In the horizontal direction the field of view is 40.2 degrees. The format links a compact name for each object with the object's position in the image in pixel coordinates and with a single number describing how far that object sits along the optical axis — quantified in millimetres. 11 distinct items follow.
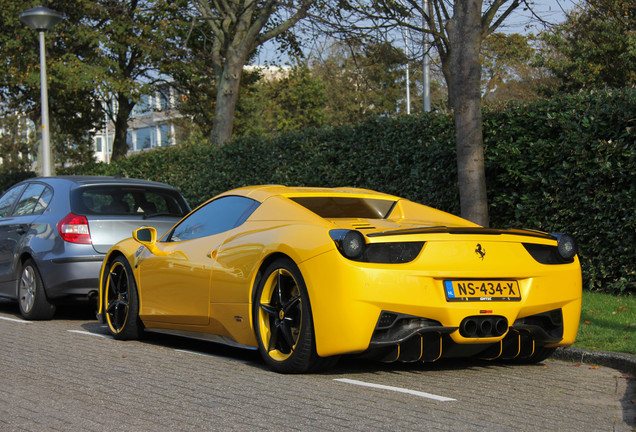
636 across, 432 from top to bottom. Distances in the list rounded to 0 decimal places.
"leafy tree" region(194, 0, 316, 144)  21438
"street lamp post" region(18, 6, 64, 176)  18766
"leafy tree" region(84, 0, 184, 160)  28234
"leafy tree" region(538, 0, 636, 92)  30078
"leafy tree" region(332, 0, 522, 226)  10711
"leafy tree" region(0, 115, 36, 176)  74250
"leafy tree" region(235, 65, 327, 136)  57219
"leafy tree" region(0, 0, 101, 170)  27812
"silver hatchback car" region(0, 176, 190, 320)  9414
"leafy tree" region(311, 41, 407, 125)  56075
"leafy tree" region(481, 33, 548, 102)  25109
